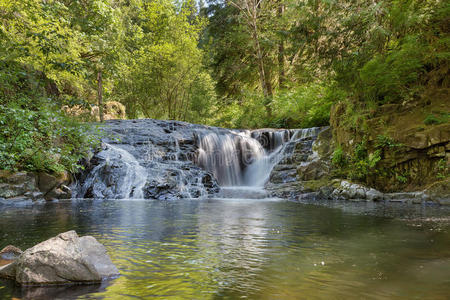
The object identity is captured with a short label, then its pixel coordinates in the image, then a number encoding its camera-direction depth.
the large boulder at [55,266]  2.65
